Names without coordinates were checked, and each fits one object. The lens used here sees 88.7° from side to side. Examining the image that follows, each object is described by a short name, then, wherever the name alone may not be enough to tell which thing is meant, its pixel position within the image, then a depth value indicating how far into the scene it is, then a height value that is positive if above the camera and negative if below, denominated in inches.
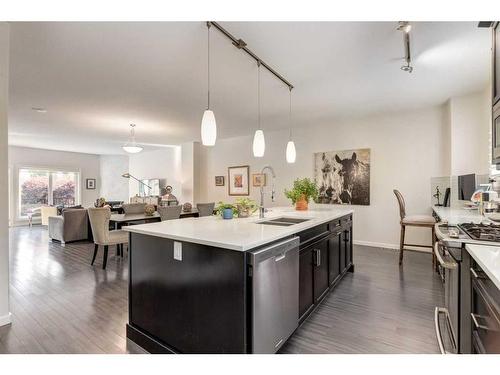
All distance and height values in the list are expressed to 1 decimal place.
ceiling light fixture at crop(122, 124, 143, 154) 229.8 +51.7
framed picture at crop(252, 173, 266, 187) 261.2 +8.2
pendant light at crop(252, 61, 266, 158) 114.0 +19.6
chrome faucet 110.0 -10.2
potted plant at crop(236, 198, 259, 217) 105.3 -8.1
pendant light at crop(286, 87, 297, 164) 134.3 +18.2
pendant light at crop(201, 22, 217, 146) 85.2 +20.0
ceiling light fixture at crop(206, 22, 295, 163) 87.9 +53.0
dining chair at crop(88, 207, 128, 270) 146.2 -23.1
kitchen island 57.5 -25.4
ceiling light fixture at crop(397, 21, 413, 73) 80.4 +51.1
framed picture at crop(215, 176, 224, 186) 292.0 +7.5
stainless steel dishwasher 58.0 -27.1
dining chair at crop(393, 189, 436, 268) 138.9 -19.1
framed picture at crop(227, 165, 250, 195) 270.8 +7.8
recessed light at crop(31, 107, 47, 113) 174.4 +54.1
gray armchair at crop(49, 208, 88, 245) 209.5 -32.5
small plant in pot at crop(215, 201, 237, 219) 101.2 -9.2
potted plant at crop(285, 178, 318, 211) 138.9 -3.9
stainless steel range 57.4 -19.3
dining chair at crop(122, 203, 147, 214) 195.2 -16.2
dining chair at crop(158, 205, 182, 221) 172.9 -17.3
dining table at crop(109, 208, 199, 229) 166.1 -20.9
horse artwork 197.9 +8.7
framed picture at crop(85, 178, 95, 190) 399.9 +6.7
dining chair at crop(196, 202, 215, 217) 201.5 -17.5
